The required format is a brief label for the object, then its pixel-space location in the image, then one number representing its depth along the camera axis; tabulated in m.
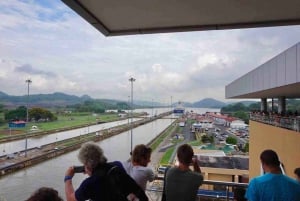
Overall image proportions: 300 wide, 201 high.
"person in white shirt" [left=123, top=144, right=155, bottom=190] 1.81
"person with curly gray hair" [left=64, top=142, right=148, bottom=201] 1.46
